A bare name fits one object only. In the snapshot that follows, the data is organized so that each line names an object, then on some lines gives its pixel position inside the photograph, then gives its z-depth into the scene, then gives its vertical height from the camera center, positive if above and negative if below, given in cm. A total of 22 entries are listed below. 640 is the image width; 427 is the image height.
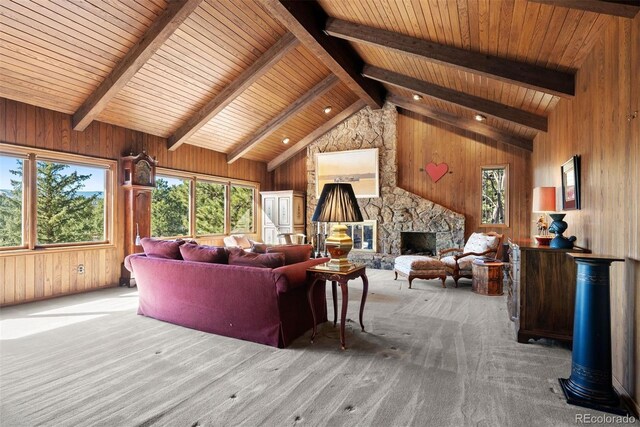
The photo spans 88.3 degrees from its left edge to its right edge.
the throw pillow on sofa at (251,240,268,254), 393 -41
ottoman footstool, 551 -94
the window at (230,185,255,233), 846 +13
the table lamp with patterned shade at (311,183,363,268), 312 +0
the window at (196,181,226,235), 746 +16
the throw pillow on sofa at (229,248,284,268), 313 -44
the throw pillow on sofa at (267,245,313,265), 337 -40
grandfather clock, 563 +25
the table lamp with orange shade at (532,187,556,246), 365 +15
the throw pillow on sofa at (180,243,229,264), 342 -42
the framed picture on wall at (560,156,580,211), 323 +30
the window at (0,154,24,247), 444 +19
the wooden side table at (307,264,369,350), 301 -60
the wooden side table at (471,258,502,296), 504 -101
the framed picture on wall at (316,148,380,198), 812 +112
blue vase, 304 -19
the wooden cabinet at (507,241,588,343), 300 -75
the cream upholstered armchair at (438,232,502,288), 559 -75
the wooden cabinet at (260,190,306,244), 865 +2
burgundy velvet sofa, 300 -84
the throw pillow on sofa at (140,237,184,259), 378 -40
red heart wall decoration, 757 +100
